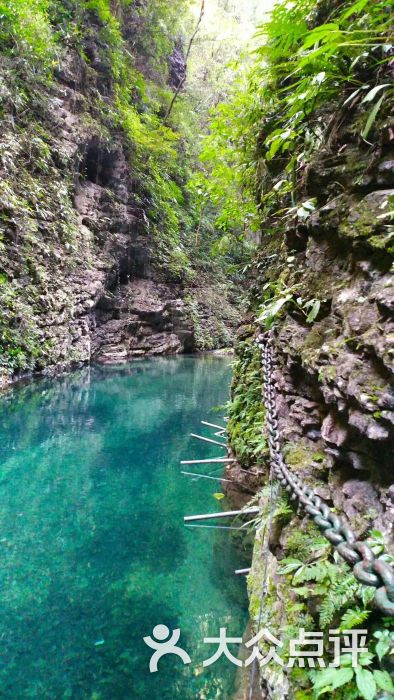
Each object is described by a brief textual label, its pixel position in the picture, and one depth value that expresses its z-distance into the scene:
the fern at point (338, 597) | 1.46
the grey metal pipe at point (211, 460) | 5.27
